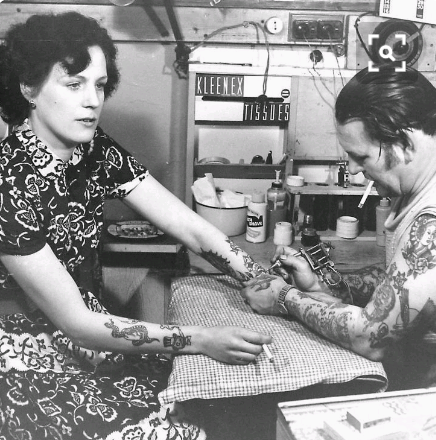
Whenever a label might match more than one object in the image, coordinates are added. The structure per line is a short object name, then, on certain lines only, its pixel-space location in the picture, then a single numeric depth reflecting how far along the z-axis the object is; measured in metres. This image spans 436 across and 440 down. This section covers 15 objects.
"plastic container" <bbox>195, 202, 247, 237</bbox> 1.97
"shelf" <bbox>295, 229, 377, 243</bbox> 2.05
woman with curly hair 1.13
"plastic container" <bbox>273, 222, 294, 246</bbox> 1.96
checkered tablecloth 1.01
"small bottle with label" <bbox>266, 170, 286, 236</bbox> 2.04
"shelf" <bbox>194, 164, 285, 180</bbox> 2.05
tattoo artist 1.05
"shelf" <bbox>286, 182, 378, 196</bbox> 1.98
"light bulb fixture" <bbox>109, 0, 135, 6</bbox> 1.42
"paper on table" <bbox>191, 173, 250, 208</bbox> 2.01
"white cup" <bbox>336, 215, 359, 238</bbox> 2.05
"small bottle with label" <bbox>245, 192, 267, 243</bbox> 1.94
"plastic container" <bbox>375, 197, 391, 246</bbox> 2.02
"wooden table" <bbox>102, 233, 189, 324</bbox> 1.97
